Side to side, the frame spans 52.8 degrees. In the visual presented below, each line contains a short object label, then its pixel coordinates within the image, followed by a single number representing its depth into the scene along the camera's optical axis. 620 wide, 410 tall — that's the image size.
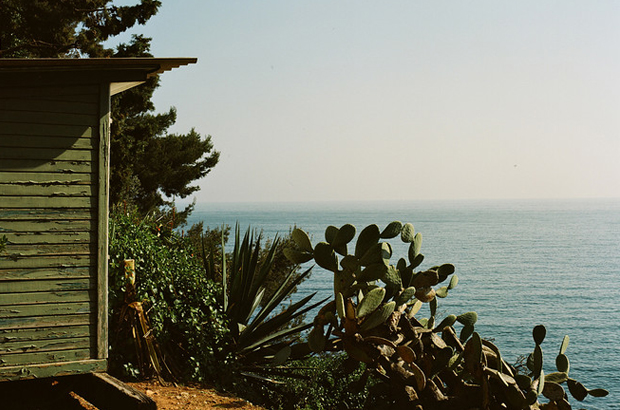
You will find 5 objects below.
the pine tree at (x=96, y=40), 18.11
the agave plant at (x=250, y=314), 6.98
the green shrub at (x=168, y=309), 6.30
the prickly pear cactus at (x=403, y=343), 4.26
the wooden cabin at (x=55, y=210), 4.85
